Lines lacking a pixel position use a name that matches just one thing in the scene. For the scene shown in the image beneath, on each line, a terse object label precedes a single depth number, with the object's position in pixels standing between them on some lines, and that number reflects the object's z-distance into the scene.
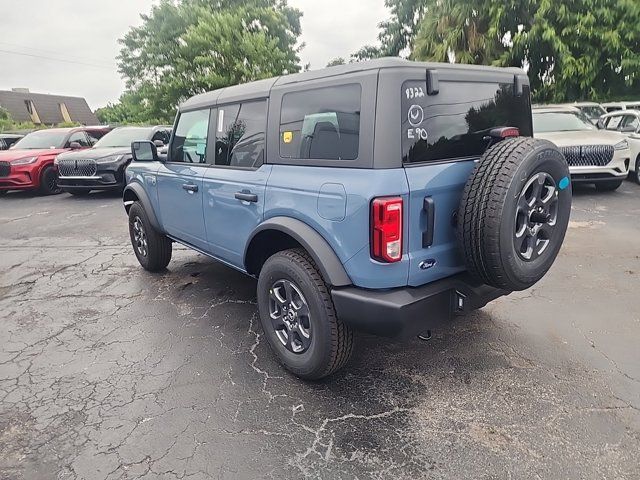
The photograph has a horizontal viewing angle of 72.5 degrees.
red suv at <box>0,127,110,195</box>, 10.59
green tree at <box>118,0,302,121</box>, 20.64
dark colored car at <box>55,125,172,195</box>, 9.88
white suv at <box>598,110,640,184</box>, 9.00
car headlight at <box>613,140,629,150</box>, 7.62
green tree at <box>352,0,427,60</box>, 20.24
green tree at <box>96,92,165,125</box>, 21.89
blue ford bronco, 2.27
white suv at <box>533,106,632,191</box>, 7.64
